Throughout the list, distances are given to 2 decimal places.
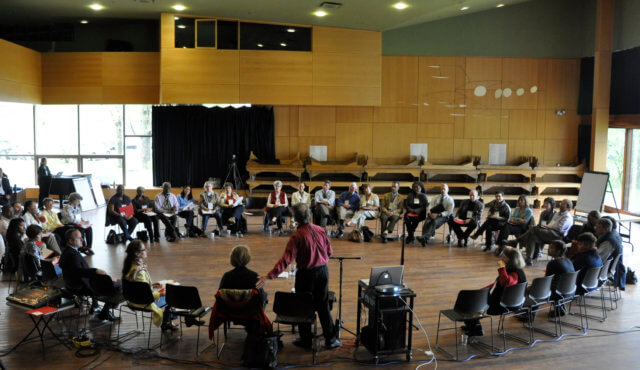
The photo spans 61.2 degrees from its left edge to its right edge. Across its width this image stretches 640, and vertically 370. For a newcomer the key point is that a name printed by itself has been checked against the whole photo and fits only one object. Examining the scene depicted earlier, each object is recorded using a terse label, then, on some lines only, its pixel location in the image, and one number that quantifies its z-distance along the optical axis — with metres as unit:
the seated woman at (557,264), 6.02
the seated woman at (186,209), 10.30
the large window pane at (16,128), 14.35
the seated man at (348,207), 10.55
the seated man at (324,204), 10.52
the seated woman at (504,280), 5.52
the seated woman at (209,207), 10.42
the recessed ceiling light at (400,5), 11.37
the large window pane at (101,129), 14.77
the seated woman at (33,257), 6.52
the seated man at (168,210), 10.02
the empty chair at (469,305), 5.27
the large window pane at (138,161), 14.89
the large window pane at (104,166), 14.91
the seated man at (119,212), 9.55
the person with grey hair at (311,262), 5.18
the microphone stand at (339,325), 5.47
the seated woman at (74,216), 8.68
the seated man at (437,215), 10.10
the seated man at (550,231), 8.68
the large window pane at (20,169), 14.59
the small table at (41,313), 4.89
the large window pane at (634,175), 13.72
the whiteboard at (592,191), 10.41
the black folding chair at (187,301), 5.18
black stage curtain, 14.20
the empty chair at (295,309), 5.00
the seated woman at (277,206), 10.65
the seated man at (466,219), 9.85
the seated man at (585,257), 6.27
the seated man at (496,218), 9.59
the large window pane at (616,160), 14.23
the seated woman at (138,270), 5.33
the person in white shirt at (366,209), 10.36
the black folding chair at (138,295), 5.21
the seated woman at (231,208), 10.51
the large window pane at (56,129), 14.70
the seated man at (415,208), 10.20
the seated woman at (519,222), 9.35
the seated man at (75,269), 5.61
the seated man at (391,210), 10.31
